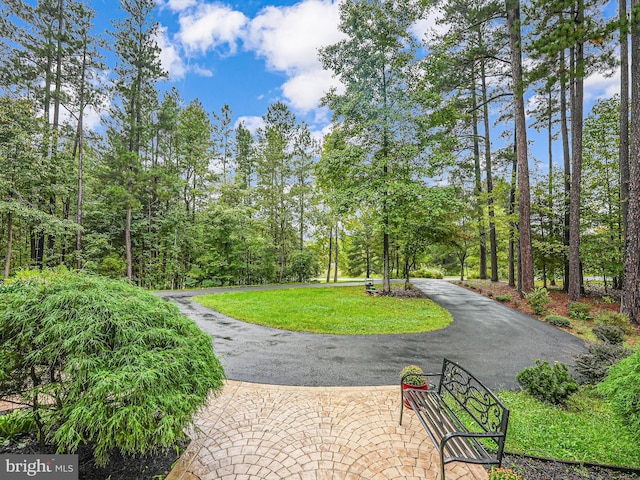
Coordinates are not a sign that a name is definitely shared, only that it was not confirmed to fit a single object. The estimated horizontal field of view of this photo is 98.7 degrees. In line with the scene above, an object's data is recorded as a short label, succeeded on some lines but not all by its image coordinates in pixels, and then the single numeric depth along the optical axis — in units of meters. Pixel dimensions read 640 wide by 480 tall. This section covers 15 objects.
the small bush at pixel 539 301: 9.55
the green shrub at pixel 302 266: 21.13
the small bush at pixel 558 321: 8.26
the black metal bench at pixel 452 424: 2.21
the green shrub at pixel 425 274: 27.94
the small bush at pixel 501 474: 2.15
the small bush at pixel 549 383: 3.94
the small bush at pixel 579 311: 8.84
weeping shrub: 2.02
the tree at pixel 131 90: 14.42
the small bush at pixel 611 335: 6.05
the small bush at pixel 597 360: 4.36
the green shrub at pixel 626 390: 2.49
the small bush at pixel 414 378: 3.62
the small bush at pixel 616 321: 7.30
